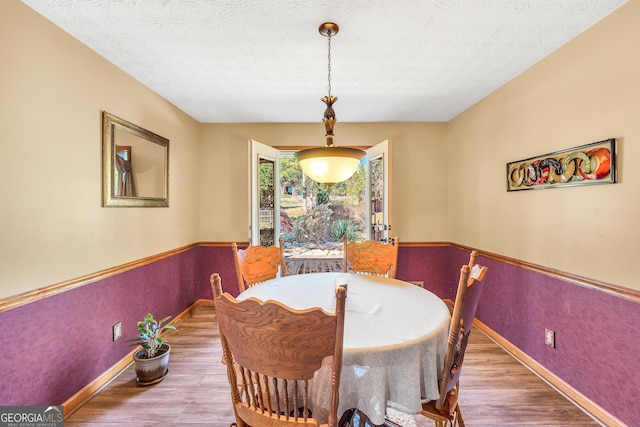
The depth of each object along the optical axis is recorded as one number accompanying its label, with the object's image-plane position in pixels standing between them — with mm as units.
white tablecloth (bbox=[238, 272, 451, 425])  1103
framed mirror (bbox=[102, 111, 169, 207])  2172
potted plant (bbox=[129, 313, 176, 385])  2113
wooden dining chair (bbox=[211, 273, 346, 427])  895
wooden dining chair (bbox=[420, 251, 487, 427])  1240
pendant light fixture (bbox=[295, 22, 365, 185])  1661
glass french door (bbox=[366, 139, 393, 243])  3236
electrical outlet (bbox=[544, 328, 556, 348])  2111
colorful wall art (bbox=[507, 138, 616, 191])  1712
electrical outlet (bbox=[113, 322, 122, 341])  2254
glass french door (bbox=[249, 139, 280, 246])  3334
